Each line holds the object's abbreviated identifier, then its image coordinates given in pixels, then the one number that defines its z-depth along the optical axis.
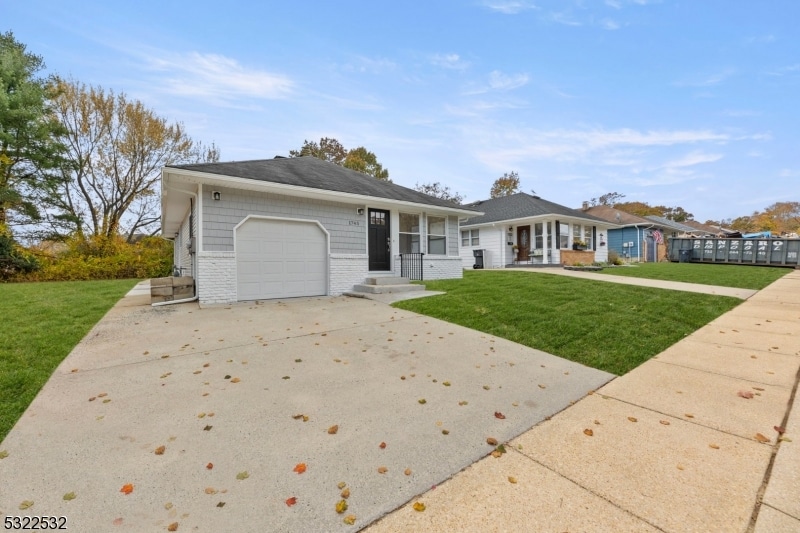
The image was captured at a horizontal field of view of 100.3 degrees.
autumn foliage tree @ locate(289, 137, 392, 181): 28.25
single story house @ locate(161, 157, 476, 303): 7.86
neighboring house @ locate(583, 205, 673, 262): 24.59
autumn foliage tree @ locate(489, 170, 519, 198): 35.53
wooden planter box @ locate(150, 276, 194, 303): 8.07
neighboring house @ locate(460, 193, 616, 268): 17.44
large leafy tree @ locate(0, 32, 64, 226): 14.98
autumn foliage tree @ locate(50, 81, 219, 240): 19.16
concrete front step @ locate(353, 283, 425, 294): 9.24
